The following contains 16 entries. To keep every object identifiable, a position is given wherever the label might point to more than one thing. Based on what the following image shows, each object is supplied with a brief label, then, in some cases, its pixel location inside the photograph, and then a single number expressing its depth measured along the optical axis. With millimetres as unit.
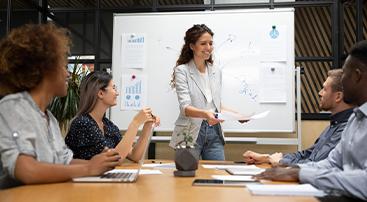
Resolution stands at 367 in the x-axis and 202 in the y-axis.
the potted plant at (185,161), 1552
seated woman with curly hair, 1200
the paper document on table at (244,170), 1643
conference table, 990
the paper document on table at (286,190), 1062
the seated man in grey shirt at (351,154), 1084
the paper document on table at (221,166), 1949
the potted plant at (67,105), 4082
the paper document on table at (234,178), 1405
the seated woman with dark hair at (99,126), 2068
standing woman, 2627
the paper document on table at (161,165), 1905
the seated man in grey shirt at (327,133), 2109
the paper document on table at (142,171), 1621
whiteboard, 3527
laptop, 1295
